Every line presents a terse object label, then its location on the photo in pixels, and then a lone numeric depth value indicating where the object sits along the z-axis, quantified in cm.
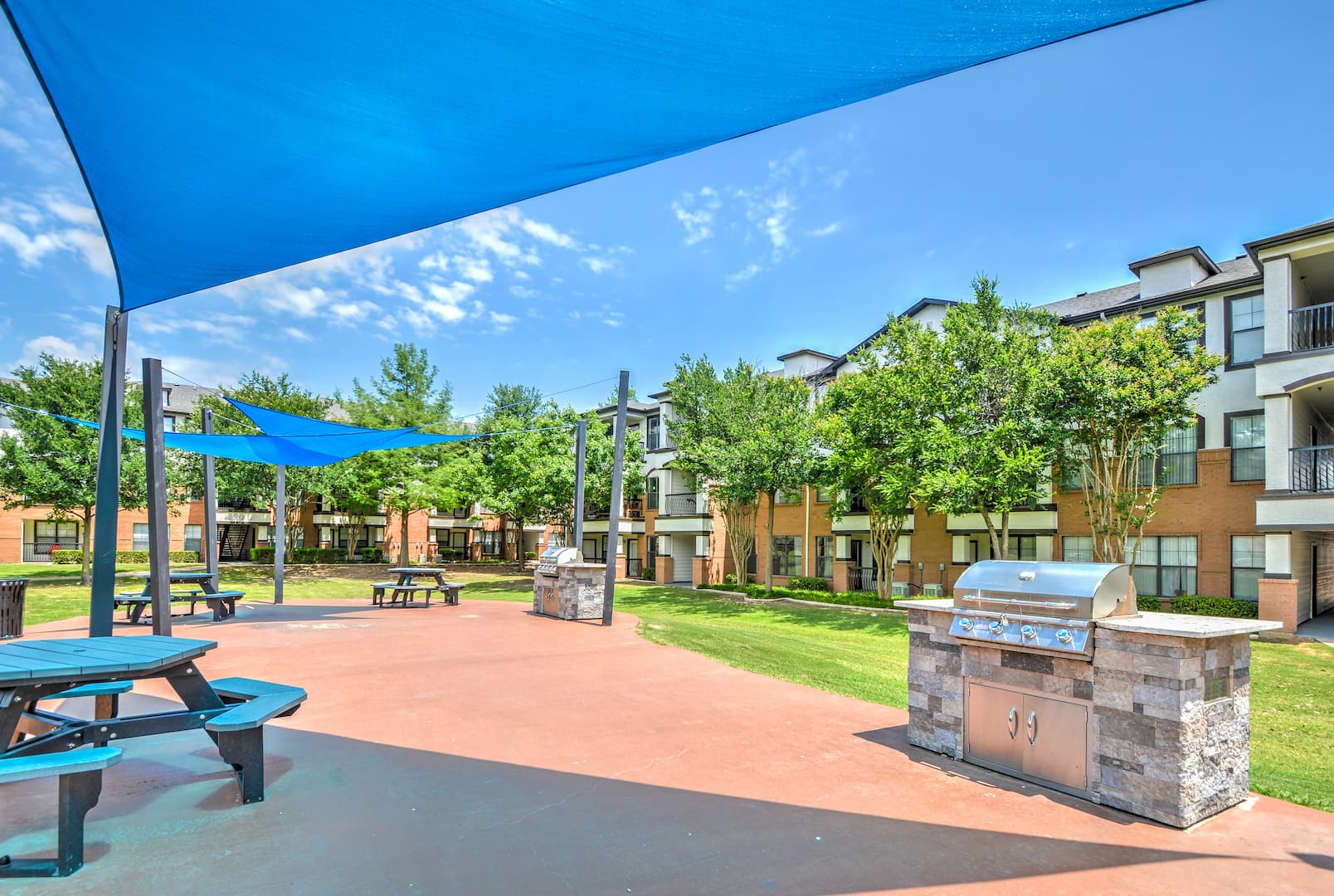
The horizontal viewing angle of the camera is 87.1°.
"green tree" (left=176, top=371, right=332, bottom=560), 3067
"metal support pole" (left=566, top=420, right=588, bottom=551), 1493
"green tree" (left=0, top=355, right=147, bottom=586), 2378
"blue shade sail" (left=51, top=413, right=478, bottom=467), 1373
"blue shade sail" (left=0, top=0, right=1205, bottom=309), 244
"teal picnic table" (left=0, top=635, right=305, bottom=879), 343
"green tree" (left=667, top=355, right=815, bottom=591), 2441
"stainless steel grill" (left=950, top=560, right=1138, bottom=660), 469
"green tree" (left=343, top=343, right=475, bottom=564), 3169
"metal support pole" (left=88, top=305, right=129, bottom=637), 605
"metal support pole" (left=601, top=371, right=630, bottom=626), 1370
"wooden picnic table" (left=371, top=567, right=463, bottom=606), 1698
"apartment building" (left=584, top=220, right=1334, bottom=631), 1688
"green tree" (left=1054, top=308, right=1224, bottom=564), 1670
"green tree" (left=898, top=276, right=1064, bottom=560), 1784
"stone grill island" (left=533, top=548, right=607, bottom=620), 1480
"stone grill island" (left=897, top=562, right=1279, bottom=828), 426
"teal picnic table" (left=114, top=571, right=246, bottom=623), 1259
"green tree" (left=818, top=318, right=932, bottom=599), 2005
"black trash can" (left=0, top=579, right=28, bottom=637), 1051
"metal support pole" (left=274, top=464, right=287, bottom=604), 1731
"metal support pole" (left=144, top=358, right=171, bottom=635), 684
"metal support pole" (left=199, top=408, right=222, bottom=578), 1359
